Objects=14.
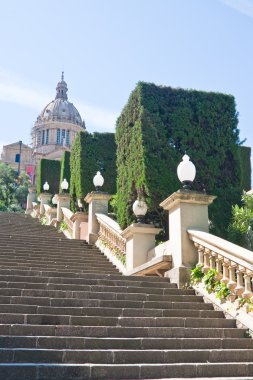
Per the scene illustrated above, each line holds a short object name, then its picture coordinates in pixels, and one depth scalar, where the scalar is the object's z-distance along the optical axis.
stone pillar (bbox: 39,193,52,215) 30.26
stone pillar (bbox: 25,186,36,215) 39.34
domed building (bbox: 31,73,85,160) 89.50
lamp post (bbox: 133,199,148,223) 11.12
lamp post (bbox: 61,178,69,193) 22.66
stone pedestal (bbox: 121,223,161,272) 11.00
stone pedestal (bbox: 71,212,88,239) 17.72
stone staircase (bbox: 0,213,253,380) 5.15
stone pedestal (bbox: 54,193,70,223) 22.28
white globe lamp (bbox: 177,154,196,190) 9.52
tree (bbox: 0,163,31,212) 50.69
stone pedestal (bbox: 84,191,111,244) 15.89
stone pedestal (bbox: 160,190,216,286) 8.82
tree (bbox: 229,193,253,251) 11.02
